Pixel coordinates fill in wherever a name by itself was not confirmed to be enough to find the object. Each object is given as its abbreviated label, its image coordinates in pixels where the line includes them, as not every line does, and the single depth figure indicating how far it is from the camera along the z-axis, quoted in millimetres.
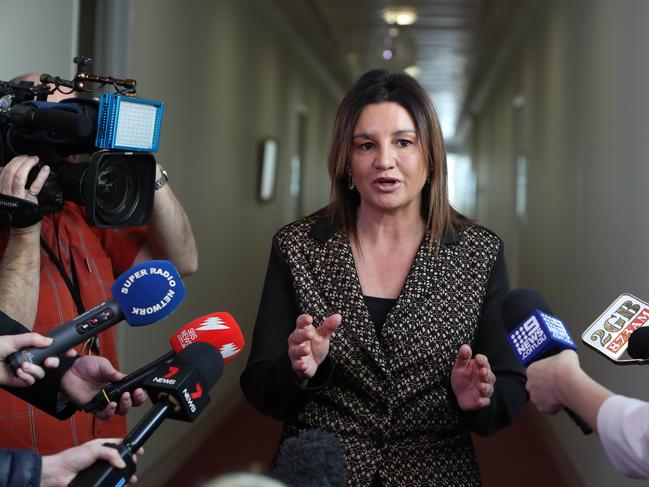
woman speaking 1620
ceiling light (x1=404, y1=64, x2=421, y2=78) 9402
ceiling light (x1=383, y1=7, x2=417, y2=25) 6898
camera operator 1631
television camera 1559
